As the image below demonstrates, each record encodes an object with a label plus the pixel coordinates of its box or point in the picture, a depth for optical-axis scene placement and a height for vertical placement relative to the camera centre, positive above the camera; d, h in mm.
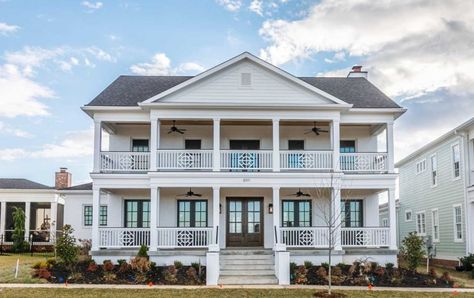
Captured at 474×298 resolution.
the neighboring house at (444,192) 22828 +1149
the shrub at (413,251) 19031 -1170
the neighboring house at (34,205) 32344 +624
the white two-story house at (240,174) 20219 +1522
